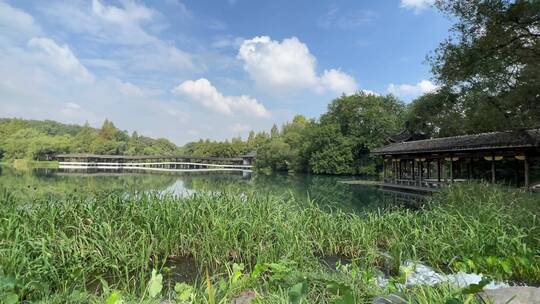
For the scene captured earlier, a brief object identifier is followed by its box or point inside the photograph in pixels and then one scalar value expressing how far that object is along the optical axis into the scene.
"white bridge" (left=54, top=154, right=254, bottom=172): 51.25
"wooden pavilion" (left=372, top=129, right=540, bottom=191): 12.70
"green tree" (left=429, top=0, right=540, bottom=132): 10.18
